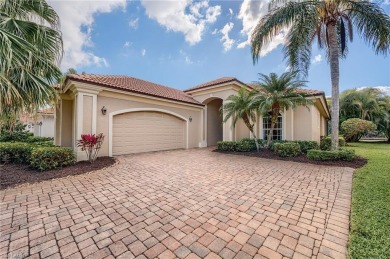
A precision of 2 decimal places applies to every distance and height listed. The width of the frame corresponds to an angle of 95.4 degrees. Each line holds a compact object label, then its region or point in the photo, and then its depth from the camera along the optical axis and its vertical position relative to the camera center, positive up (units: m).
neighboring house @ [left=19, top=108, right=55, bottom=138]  21.22 +0.55
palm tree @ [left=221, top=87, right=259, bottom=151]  10.91 +1.53
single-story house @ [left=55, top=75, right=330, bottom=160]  8.67 +0.99
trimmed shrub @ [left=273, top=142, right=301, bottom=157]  9.83 -0.95
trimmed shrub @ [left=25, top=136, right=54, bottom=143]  15.07 -0.66
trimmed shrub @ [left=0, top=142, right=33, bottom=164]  7.59 -0.94
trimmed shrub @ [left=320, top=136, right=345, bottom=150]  13.06 -0.84
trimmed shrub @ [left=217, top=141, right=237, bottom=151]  12.03 -0.94
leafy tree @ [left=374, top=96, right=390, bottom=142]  23.27 +2.03
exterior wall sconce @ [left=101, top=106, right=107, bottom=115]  9.09 +1.11
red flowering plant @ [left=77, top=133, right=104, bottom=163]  7.57 -0.56
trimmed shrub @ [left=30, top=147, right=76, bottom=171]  6.28 -0.97
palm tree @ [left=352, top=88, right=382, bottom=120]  23.19 +3.87
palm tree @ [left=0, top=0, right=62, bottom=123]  4.31 +2.15
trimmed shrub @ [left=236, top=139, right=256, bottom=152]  11.84 -0.94
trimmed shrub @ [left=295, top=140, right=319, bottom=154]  11.11 -0.81
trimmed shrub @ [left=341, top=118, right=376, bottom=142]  19.53 +0.60
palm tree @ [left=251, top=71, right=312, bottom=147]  10.03 +2.24
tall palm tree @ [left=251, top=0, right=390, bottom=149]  8.32 +5.42
